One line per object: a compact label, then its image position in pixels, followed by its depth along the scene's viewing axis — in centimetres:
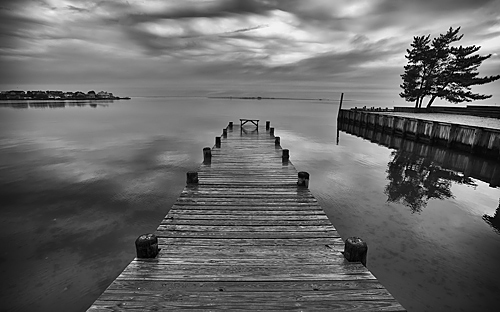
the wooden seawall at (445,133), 1844
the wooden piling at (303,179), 854
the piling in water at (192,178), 864
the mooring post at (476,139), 1908
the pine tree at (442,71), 3728
